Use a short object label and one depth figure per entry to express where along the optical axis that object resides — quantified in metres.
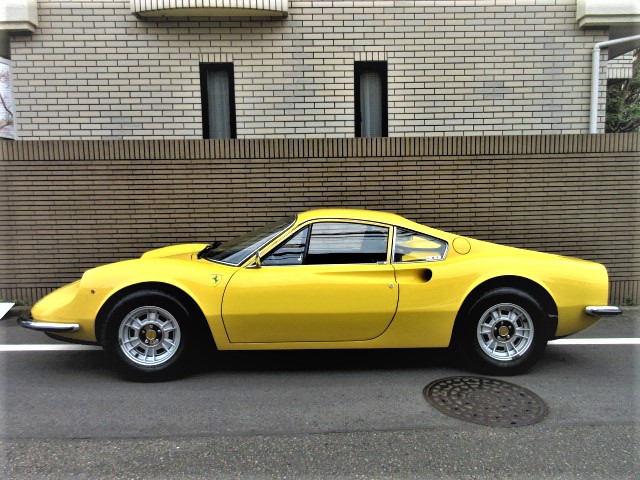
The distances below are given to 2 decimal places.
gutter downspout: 7.24
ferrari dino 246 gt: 3.95
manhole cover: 3.35
